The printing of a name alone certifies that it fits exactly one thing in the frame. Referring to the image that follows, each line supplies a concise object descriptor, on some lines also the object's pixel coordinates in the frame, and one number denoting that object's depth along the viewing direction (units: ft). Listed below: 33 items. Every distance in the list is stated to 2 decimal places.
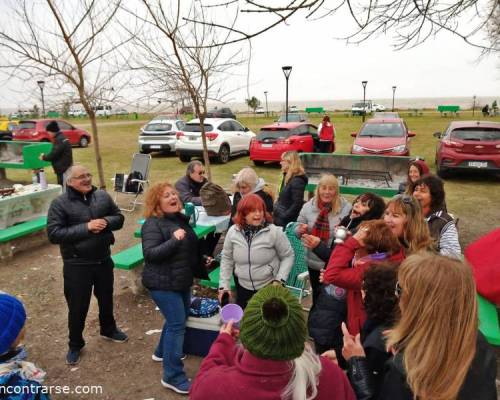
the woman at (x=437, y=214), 11.47
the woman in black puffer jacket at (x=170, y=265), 10.46
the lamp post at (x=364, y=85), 110.73
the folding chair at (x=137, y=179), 29.19
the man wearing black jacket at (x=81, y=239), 11.35
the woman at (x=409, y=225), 9.84
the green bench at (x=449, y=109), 145.28
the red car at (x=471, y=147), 33.63
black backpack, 29.19
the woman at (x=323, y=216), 13.09
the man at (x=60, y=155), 28.04
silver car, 52.44
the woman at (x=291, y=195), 15.96
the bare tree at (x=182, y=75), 22.76
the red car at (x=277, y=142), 42.09
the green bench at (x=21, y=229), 19.44
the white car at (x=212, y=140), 45.96
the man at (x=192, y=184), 18.63
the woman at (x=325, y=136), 44.14
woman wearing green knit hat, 4.81
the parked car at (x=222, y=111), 89.28
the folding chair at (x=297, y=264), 14.35
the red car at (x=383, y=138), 37.32
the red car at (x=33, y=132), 56.85
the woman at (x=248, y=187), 14.80
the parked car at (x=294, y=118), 77.62
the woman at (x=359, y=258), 8.60
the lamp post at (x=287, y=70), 50.14
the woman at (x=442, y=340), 5.19
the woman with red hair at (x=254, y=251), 11.00
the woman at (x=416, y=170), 16.96
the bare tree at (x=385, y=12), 8.10
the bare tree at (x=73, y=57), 23.47
